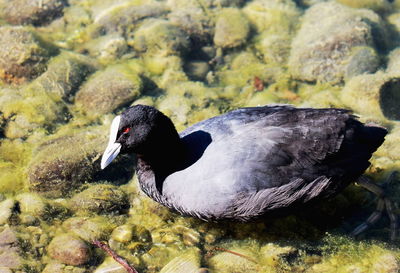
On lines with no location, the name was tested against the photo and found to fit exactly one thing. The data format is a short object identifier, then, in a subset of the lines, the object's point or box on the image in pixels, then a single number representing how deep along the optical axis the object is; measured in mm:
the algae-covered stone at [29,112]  10766
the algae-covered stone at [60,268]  7914
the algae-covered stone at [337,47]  12109
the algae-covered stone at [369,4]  14215
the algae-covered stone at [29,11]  13617
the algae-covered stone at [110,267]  8008
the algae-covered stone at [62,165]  9391
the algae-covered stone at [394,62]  12075
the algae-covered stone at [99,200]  9047
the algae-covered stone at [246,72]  12353
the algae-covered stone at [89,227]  8539
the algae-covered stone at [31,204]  8891
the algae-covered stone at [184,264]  7953
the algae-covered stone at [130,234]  8562
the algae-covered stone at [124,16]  13680
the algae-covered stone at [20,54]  11680
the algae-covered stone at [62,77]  11625
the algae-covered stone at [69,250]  8039
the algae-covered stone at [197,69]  12664
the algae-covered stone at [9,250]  7898
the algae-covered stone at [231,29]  13273
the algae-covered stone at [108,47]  12867
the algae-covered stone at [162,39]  12797
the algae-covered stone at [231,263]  8094
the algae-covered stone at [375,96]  11039
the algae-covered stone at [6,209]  8641
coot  7656
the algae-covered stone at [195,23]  13469
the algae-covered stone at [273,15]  13805
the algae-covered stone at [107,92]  11289
